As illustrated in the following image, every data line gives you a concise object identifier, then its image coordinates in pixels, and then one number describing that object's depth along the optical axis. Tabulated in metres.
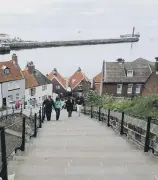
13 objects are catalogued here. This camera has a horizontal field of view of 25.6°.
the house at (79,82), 75.06
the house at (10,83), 53.47
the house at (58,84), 75.94
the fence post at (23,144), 8.15
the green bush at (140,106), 11.51
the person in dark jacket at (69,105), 20.18
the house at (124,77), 49.56
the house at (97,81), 67.93
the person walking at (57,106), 18.42
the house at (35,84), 61.62
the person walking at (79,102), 22.69
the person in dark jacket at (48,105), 17.96
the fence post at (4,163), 5.59
